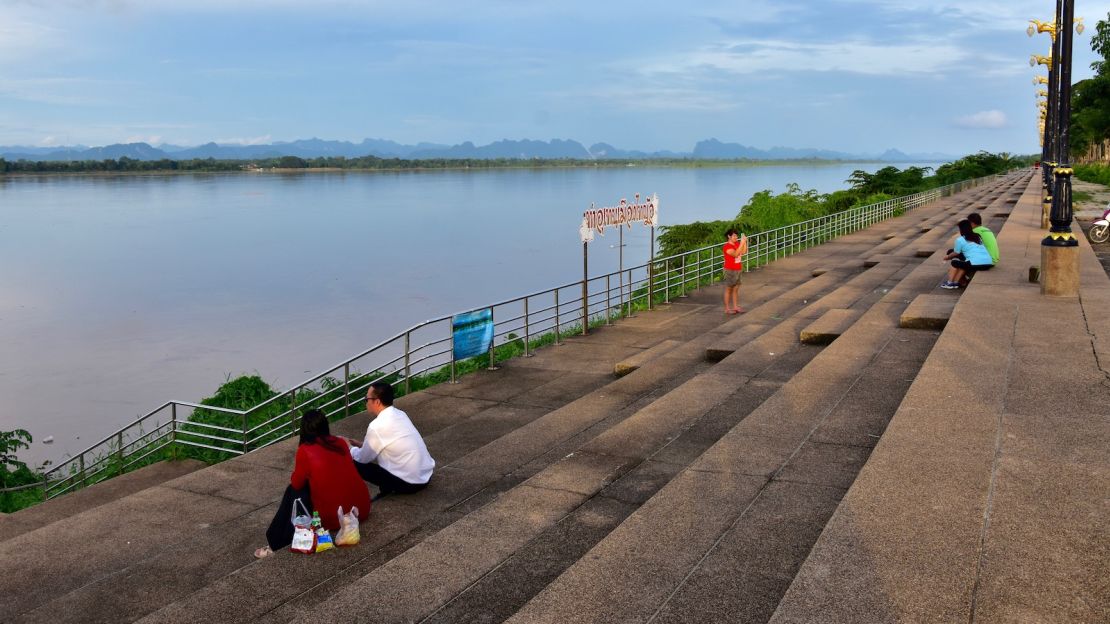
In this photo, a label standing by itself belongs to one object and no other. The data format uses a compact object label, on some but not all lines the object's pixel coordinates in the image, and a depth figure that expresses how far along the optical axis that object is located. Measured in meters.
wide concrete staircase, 5.45
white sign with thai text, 17.16
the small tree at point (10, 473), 16.59
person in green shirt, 17.30
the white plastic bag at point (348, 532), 6.73
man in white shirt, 7.62
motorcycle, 25.52
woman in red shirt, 6.79
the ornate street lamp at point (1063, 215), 13.55
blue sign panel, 13.66
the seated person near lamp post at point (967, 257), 16.52
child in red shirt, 17.98
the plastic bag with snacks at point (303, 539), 6.53
